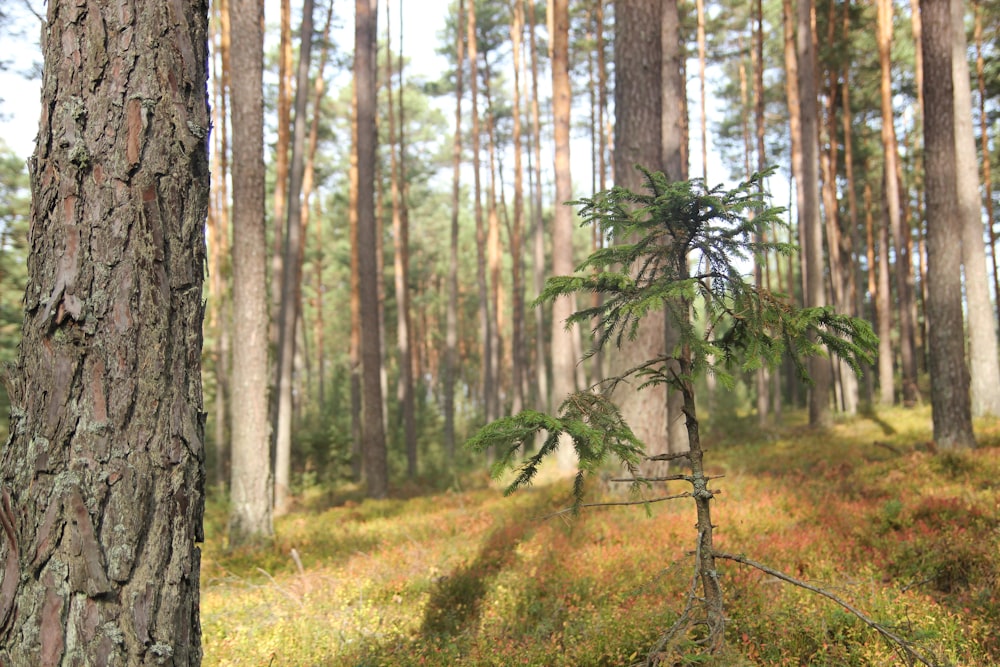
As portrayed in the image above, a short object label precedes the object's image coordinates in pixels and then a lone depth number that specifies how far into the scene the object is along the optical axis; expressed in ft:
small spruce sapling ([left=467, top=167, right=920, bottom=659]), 9.20
